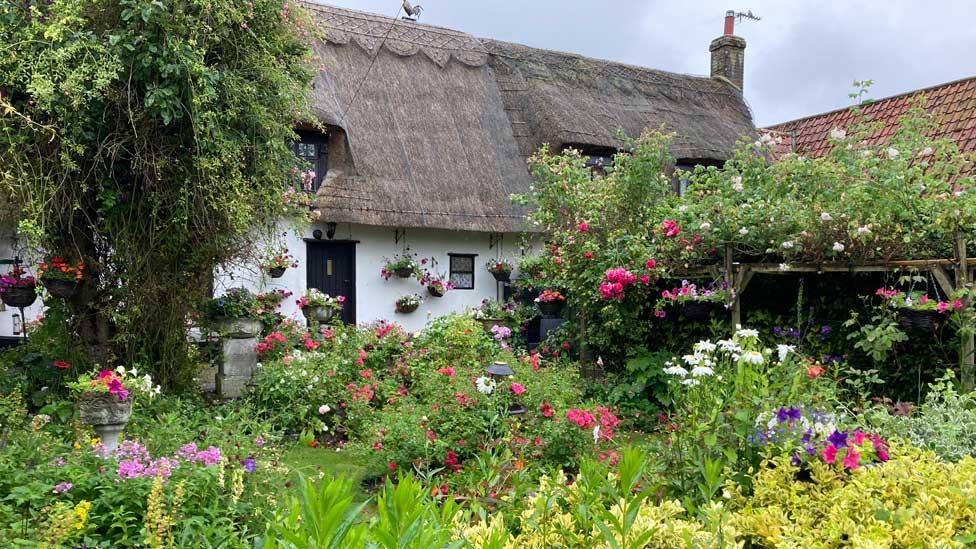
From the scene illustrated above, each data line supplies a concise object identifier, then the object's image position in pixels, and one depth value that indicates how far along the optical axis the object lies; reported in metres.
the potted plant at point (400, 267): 11.40
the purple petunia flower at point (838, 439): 2.99
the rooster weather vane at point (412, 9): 9.28
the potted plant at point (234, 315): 7.01
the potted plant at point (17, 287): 6.56
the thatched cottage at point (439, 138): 11.19
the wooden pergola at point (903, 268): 5.12
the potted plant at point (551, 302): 9.54
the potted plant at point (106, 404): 4.07
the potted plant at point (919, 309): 5.04
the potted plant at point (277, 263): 6.74
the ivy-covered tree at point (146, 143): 4.83
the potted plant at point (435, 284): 11.76
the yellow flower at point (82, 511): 2.83
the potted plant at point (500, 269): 12.23
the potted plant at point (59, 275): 5.50
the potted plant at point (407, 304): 11.60
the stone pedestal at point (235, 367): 6.98
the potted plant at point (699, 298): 6.60
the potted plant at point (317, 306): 9.34
